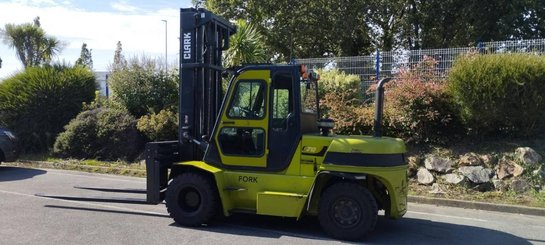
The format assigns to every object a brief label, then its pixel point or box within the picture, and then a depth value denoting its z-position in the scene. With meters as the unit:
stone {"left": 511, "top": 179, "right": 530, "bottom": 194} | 10.12
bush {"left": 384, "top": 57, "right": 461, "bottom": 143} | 11.78
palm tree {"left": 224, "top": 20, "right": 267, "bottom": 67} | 15.52
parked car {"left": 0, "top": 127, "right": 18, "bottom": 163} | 13.18
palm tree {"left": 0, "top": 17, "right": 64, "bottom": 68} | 33.75
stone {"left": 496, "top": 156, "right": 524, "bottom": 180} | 10.51
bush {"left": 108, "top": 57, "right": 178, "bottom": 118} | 16.00
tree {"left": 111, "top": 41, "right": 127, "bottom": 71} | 17.08
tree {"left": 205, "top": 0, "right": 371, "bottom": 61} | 26.00
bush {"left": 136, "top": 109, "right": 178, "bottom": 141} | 14.41
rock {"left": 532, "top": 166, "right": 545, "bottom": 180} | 10.21
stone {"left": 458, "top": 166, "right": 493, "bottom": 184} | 10.59
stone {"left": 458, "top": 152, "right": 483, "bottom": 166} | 10.99
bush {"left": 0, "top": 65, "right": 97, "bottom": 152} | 16.88
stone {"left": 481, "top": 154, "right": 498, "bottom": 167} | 10.92
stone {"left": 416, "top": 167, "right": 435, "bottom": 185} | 10.98
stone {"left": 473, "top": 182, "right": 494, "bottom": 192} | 10.49
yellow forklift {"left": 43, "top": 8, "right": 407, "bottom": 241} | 6.78
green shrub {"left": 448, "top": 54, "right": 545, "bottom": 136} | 10.88
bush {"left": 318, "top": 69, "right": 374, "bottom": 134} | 12.51
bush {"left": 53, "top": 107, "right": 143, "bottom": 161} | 15.03
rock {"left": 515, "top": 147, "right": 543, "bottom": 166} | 10.58
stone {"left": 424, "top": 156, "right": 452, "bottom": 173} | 11.09
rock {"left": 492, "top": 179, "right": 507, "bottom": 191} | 10.31
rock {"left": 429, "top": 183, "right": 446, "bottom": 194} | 10.54
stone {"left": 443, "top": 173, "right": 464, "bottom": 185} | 10.69
